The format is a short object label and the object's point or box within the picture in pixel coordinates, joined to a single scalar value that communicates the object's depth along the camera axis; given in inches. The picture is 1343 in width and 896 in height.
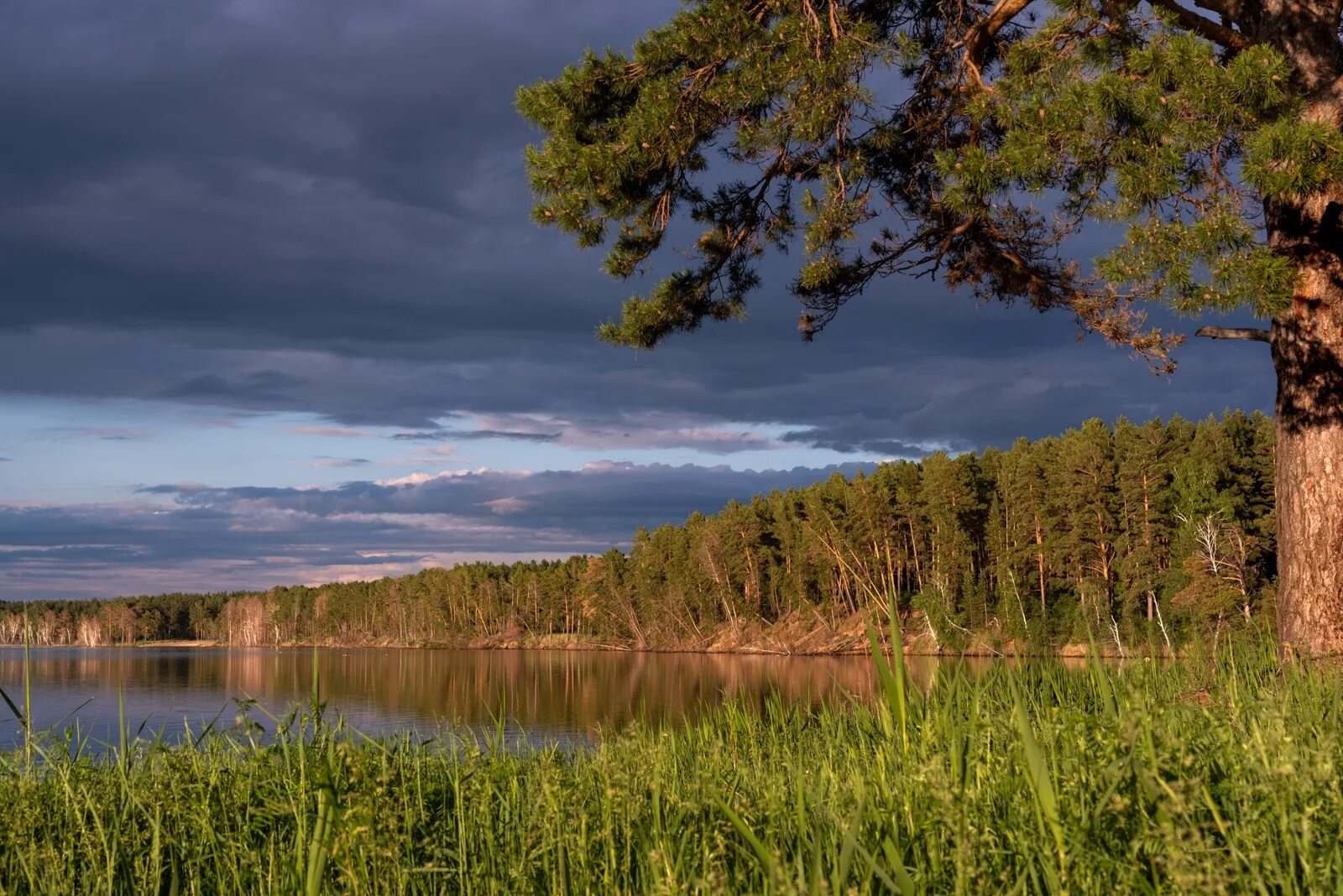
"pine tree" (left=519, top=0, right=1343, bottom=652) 311.6
